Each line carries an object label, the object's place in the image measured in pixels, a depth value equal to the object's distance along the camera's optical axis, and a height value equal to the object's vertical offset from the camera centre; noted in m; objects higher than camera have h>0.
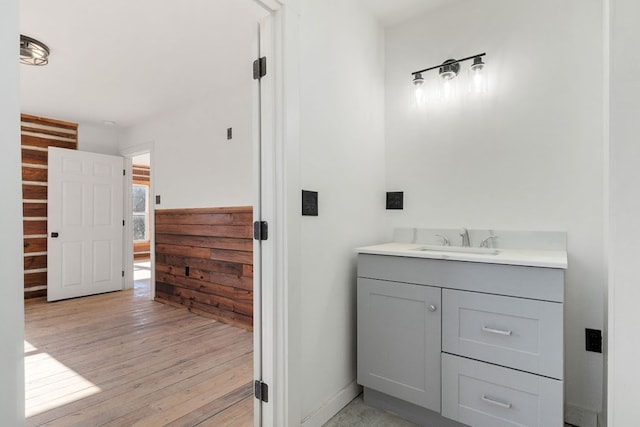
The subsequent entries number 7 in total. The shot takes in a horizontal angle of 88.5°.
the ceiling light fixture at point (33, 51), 2.47 +1.28
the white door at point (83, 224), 4.32 -0.15
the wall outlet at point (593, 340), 1.68 -0.66
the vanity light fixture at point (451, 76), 1.98 +0.87
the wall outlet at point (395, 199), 2.33 +0.09
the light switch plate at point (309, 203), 1.64 +0.05
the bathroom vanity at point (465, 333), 1.37 -0.57
